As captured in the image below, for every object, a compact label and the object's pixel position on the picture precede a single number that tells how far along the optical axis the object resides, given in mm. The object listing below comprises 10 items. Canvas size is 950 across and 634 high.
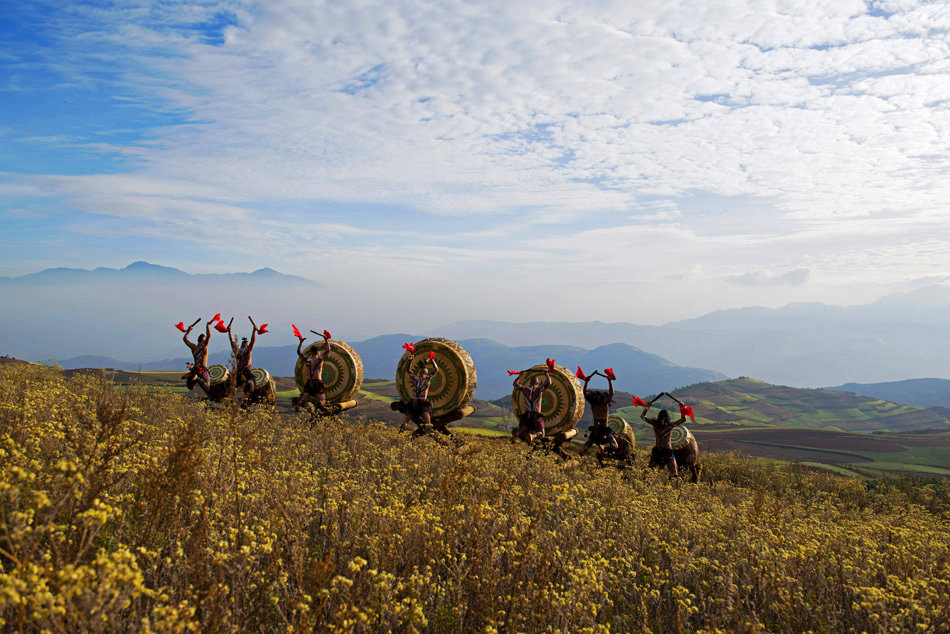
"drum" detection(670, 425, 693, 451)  15266
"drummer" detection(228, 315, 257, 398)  16297
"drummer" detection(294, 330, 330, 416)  16859
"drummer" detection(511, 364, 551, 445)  16281
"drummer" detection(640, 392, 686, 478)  14922
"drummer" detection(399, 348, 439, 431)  15930
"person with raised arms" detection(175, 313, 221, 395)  15625
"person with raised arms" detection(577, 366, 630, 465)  15750
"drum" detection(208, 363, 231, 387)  16556
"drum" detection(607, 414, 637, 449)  16875
